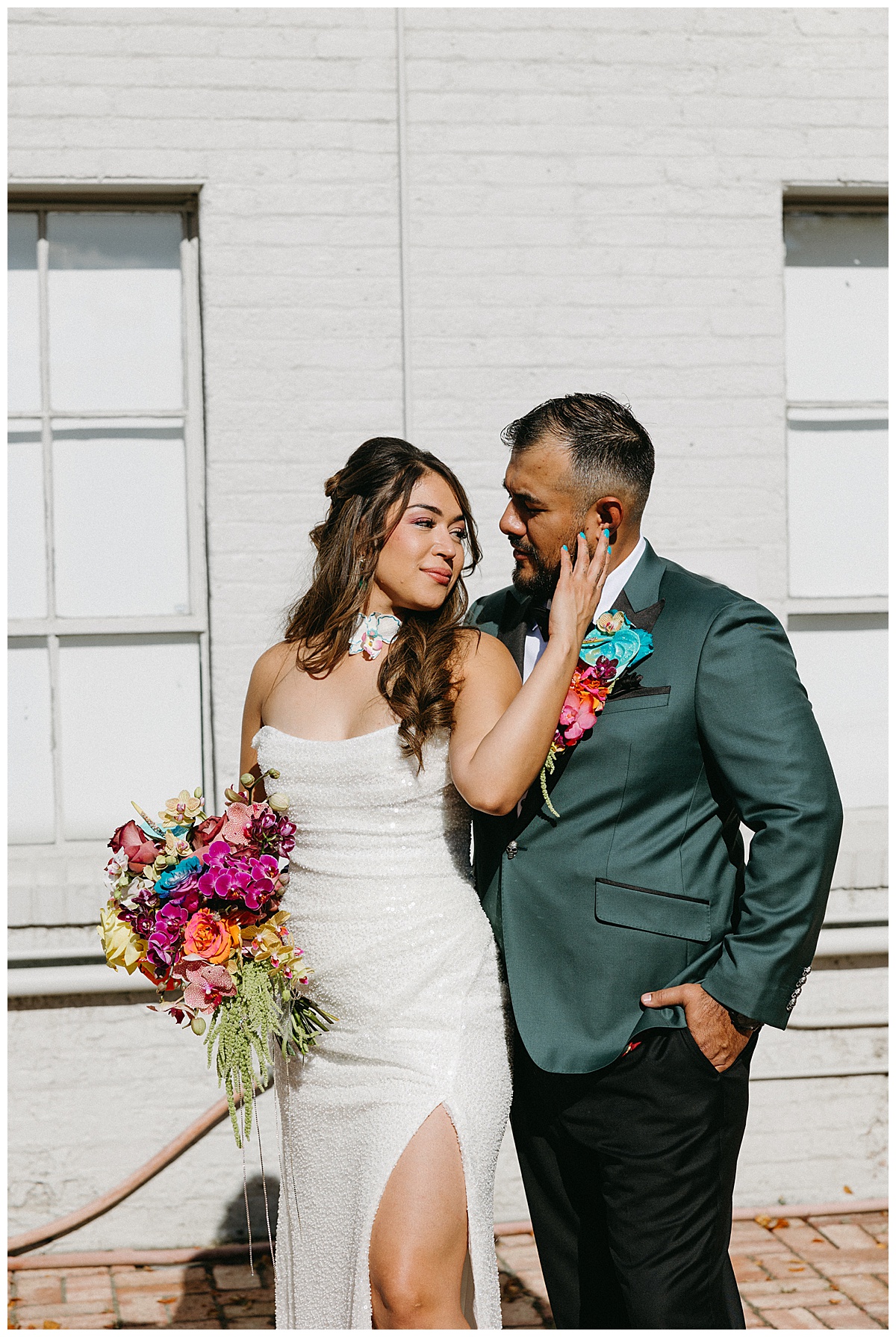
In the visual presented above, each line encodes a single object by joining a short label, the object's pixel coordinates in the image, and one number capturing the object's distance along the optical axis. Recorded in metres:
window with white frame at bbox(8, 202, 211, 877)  4.84
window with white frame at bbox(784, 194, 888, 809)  5.18
